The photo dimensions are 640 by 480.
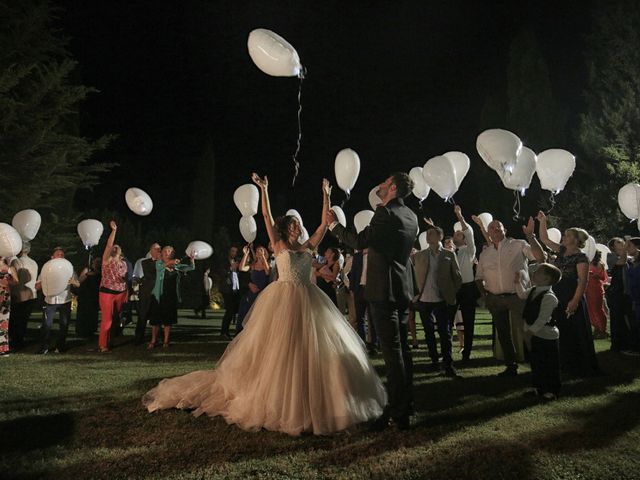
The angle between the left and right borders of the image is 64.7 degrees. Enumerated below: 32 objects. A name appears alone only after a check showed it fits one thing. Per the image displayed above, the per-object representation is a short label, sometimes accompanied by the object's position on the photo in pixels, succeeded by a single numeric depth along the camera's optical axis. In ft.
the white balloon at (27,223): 34.94
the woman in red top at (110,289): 29.53
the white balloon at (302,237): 16.97
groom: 14.06
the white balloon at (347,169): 25.55
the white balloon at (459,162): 29.91
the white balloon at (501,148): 24.47
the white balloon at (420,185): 34.45
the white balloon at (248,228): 36.22
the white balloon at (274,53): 18.35
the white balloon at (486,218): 41.39
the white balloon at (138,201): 36.40
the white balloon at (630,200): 29.10
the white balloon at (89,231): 37.24
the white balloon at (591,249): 33.20
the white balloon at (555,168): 26.86
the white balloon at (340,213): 35.76
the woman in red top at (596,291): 33.09
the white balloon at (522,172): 26.37
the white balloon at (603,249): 42.05
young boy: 17.42
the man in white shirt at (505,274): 21.25
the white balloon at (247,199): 31.99
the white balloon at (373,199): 31.96
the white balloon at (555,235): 39.14
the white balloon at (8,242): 28.73
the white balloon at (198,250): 39.72
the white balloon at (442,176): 28.66
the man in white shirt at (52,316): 28.96
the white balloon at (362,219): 39.88
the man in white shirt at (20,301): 31.12
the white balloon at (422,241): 41.99
